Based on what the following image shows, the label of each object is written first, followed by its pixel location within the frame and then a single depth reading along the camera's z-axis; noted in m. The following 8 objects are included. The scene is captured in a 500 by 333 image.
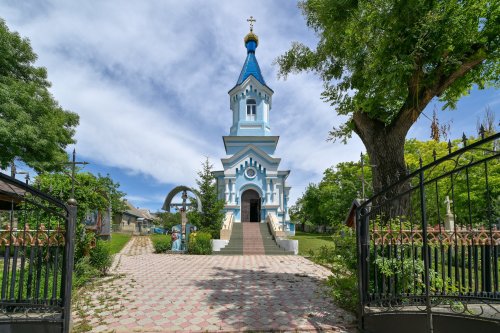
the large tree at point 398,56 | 5.28
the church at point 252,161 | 25.77
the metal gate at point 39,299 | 4.13
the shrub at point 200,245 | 16.80
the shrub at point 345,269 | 5.93
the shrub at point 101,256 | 8.98
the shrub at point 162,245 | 17.41
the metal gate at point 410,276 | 3.65
